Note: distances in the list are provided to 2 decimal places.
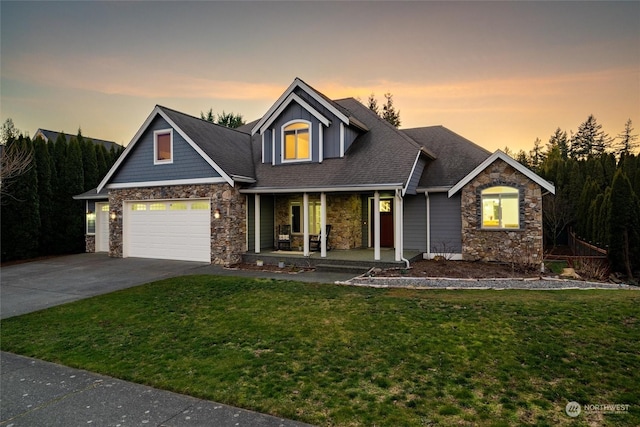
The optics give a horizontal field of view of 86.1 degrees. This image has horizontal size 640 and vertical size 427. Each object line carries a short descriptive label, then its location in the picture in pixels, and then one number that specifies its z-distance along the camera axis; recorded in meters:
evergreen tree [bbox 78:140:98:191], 18.48
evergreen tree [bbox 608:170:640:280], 12.90
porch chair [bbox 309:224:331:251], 14.03
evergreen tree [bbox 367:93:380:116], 37.84
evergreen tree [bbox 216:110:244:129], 36.21
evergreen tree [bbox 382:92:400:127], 36.91
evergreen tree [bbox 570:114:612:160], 43.12
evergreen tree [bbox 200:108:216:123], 37.40
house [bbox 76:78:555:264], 11.91
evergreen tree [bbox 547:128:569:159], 45.97
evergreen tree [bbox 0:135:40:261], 15.04
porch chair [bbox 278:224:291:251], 14.08
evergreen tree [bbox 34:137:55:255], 16.12
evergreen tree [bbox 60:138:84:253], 17.17
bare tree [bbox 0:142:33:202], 13.54
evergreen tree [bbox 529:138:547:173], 47.28
